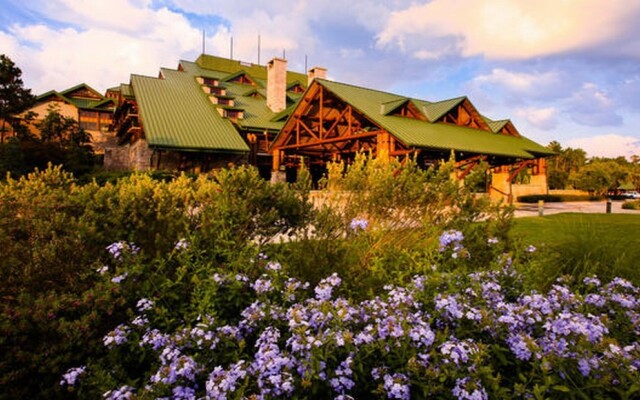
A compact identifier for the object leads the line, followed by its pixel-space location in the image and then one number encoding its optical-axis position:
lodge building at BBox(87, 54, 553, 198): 20.78
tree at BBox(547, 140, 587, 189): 87.12
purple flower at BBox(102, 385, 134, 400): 2.16
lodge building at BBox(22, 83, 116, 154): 37.21
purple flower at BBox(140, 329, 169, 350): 2.54
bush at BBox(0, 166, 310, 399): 2.87
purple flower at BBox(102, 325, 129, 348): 2.62
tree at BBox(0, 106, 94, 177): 21.30
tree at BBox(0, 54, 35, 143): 28.08
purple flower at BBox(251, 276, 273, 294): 2.93
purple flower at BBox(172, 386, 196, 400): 2.13
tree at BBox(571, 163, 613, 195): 46.81
